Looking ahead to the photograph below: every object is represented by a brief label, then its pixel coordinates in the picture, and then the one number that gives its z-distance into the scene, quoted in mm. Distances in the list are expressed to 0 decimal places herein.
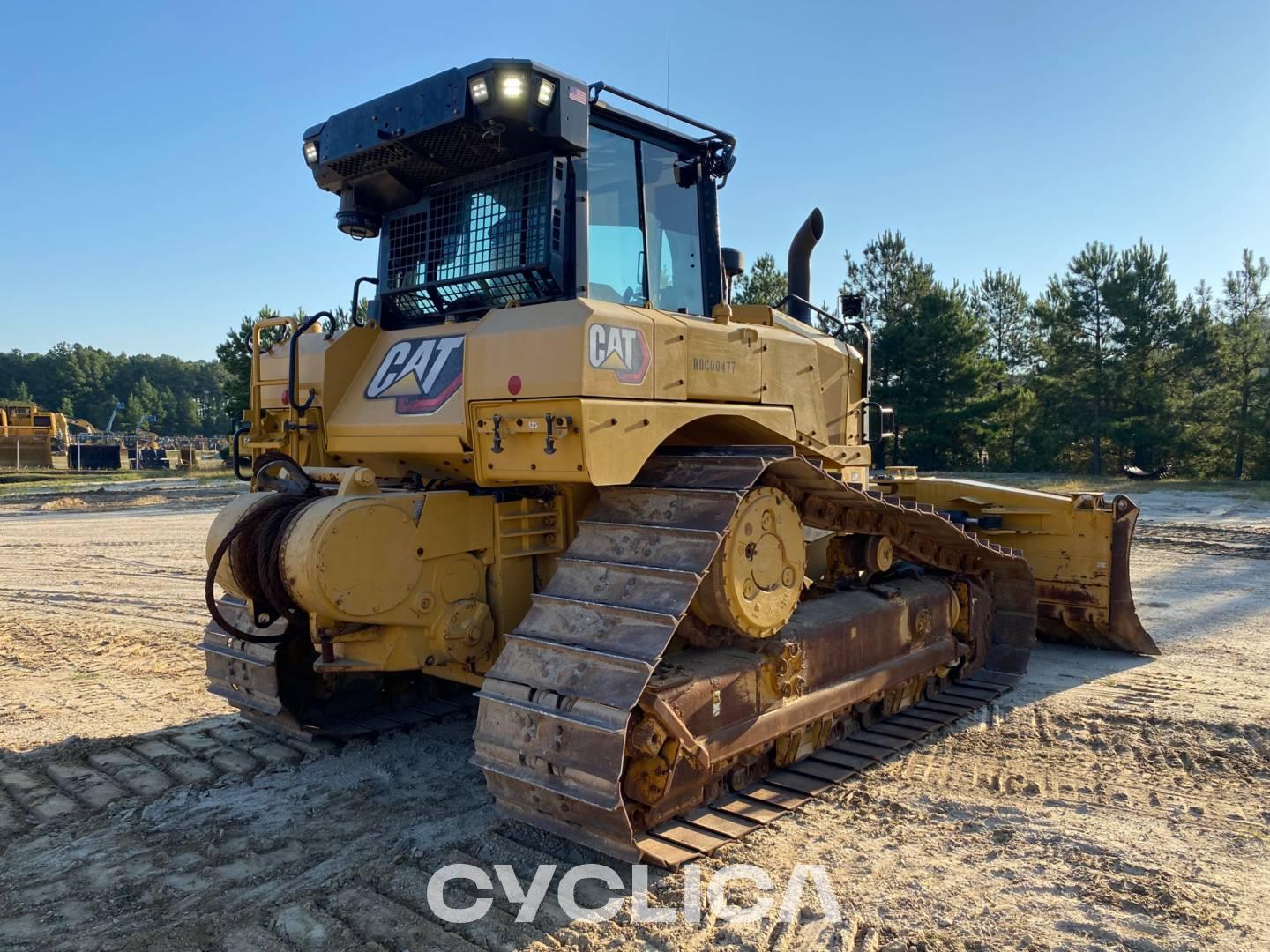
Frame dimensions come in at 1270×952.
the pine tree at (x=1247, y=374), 28219
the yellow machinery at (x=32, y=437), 33906
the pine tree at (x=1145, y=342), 28828
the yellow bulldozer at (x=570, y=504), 3783
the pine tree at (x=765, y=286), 31094
